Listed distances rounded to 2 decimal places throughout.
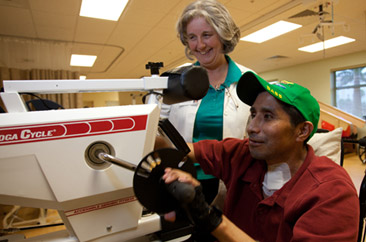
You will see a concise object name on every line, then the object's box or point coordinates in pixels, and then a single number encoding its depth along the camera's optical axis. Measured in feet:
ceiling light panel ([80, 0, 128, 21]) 10.73
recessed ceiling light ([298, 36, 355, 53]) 18.25
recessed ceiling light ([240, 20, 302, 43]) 14.42
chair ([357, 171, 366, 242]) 3.20
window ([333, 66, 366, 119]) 23.40
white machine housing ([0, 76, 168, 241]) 1.73
